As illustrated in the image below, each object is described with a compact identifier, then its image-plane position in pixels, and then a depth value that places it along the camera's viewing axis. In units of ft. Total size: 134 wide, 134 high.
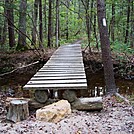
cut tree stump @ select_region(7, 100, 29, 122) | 16.47
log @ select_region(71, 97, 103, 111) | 18.30
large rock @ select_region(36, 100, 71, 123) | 16.26
